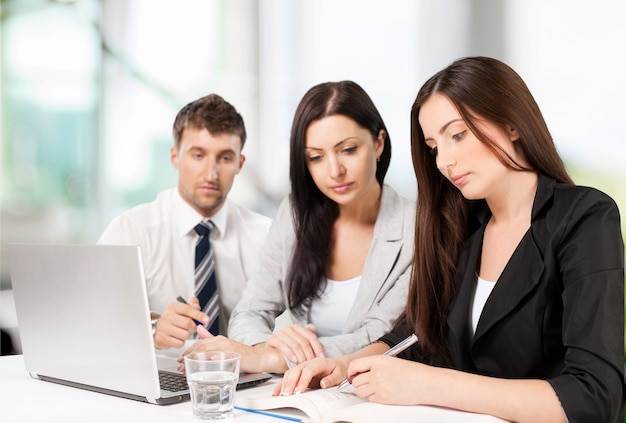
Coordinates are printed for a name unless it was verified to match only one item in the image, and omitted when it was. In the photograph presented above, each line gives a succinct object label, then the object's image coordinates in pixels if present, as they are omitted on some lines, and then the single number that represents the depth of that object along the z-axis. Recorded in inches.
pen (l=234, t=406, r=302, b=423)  48.2
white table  48.1
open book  46.0
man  98.3
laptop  49.2
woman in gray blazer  78.3
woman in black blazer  48.5
